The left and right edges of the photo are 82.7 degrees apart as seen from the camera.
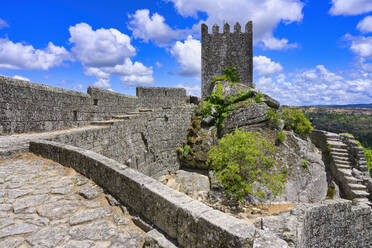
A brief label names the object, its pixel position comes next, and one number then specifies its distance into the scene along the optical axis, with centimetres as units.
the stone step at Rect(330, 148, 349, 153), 1459
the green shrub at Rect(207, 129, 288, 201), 1060
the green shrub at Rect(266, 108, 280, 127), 1455
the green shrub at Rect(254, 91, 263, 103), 1559
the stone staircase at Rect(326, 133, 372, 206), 1148
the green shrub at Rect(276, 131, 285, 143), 1386
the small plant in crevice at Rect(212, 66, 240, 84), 2009
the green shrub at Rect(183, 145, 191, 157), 1488
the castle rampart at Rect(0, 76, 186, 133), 598
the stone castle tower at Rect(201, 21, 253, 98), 2014
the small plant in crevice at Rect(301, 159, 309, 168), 1296
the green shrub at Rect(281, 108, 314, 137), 1517
